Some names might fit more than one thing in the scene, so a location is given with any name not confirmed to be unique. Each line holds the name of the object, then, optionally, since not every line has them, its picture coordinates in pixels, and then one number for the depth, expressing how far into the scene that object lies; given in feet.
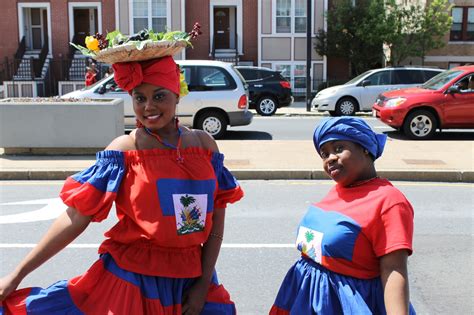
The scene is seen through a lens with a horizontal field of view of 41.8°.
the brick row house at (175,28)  93.09
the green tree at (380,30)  85.46
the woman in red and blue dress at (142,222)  7.96
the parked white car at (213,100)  45.91
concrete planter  36.76
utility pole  73.61
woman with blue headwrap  7.52
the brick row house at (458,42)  97.55
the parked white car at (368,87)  63.62
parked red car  46.24
